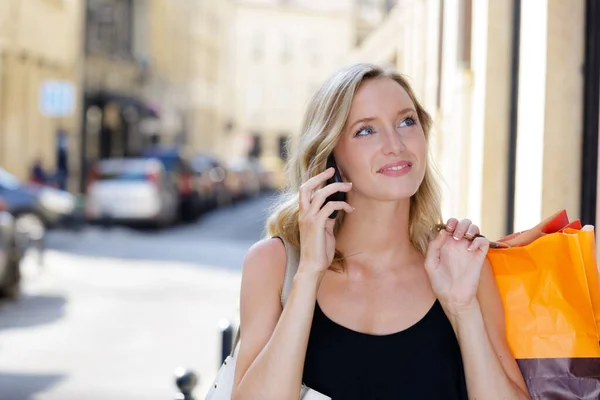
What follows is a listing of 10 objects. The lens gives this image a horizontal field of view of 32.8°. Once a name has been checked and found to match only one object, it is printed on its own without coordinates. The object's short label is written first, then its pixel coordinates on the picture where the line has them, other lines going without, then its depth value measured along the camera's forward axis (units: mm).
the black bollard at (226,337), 4684
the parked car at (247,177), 42375
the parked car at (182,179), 27359
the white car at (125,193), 23453
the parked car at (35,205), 18681
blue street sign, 23672
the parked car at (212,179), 31045
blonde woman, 2568
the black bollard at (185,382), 4066
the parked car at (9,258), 11570
